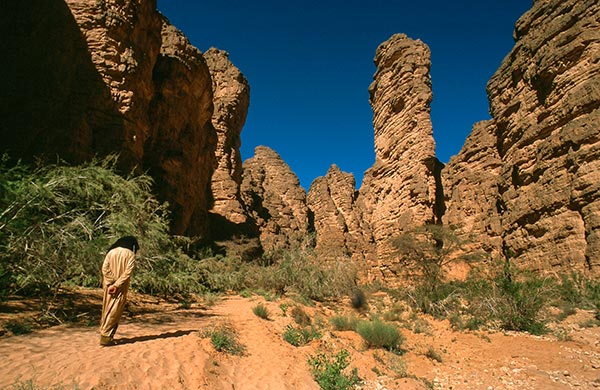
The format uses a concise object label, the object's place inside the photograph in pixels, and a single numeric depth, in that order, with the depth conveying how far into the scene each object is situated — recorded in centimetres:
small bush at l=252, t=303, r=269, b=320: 942
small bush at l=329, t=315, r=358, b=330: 942
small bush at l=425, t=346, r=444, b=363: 765
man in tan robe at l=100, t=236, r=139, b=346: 500
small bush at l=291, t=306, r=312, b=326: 966
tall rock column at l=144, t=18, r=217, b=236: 1706
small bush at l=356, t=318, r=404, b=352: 814
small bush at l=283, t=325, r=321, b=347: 758
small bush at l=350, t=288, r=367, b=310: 1475
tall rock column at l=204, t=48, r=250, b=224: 2514
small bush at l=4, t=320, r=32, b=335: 540
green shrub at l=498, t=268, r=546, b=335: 1002
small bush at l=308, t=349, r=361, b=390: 524
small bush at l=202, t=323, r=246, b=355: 614
